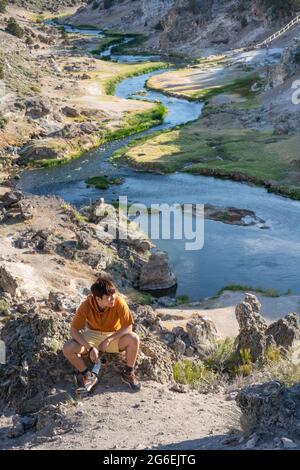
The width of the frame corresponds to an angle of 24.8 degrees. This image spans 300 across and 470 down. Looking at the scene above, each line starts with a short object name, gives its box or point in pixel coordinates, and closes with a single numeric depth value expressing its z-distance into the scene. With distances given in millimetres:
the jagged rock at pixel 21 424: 10812
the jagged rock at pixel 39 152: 44844
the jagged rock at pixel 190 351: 17372
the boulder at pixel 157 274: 26312
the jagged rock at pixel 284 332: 17578
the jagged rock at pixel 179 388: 12000
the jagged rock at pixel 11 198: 32219
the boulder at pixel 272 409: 8781
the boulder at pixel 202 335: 17906
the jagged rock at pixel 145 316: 18808
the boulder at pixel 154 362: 12445
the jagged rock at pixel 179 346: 17250
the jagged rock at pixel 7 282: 20156
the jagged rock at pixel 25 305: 17453
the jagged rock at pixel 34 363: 11859
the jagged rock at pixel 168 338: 17997
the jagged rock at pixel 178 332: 18556
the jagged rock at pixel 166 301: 24797
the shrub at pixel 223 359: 15664
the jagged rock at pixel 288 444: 8242
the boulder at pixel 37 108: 51250
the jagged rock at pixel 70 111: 53938
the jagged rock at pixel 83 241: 27750
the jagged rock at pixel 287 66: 57500
